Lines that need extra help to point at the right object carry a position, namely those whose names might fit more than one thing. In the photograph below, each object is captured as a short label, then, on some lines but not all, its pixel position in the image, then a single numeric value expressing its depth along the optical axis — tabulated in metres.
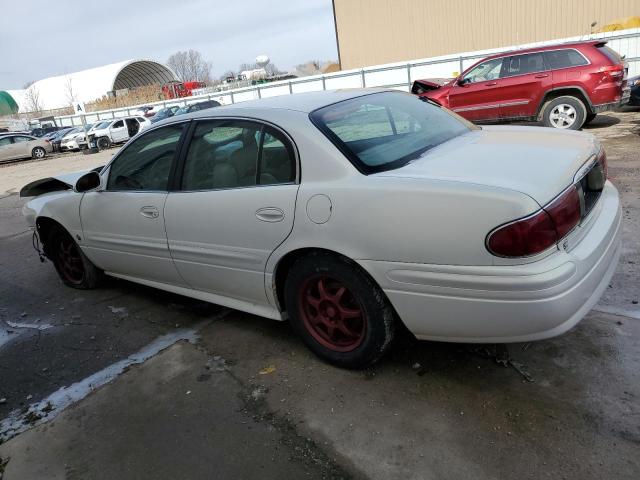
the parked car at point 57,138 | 26.96
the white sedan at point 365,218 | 2.22
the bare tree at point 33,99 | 69.08
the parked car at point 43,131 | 34.89
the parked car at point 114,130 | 24.89
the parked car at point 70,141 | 25.78
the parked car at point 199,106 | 22.40
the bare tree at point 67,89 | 65.57
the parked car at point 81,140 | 25.67
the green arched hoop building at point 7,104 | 70.00
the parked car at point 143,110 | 32.69
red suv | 9.48
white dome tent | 65.25
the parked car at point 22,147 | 23.52
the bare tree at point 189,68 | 98.00
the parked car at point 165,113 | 25.75
